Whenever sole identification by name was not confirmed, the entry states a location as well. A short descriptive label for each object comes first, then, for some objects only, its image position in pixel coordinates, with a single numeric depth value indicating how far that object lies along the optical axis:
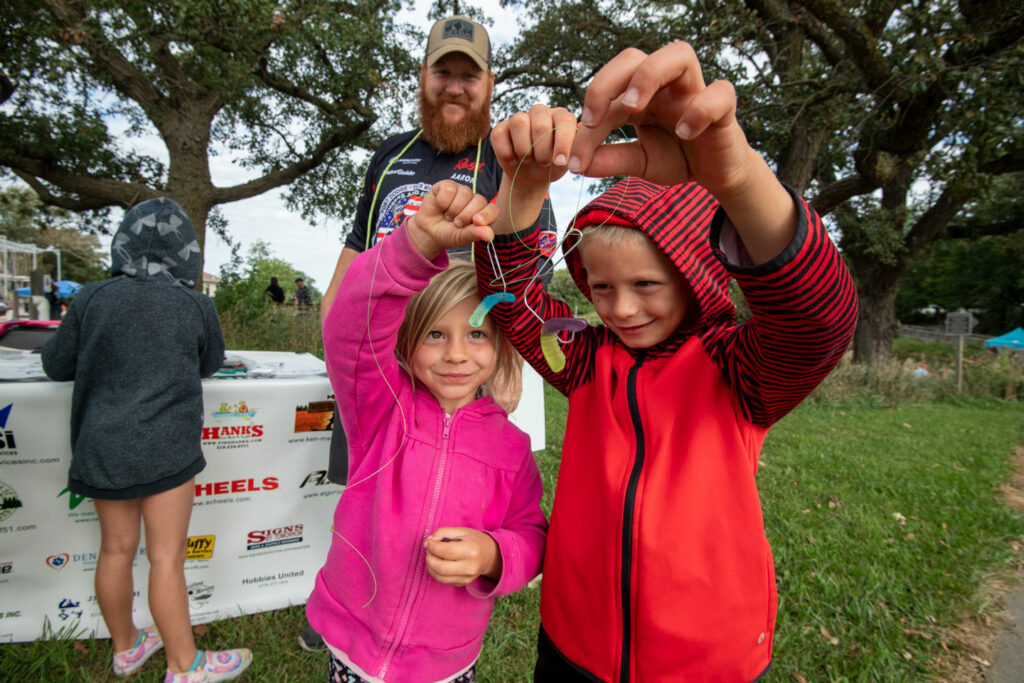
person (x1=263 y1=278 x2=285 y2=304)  12.63
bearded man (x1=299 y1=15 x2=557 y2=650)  2.02
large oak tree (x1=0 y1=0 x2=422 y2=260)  6.04
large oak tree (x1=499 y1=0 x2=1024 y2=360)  6.03
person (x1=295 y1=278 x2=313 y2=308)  17.00
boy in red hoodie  0.93
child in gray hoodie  1.91
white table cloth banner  2.24
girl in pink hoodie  1.26
